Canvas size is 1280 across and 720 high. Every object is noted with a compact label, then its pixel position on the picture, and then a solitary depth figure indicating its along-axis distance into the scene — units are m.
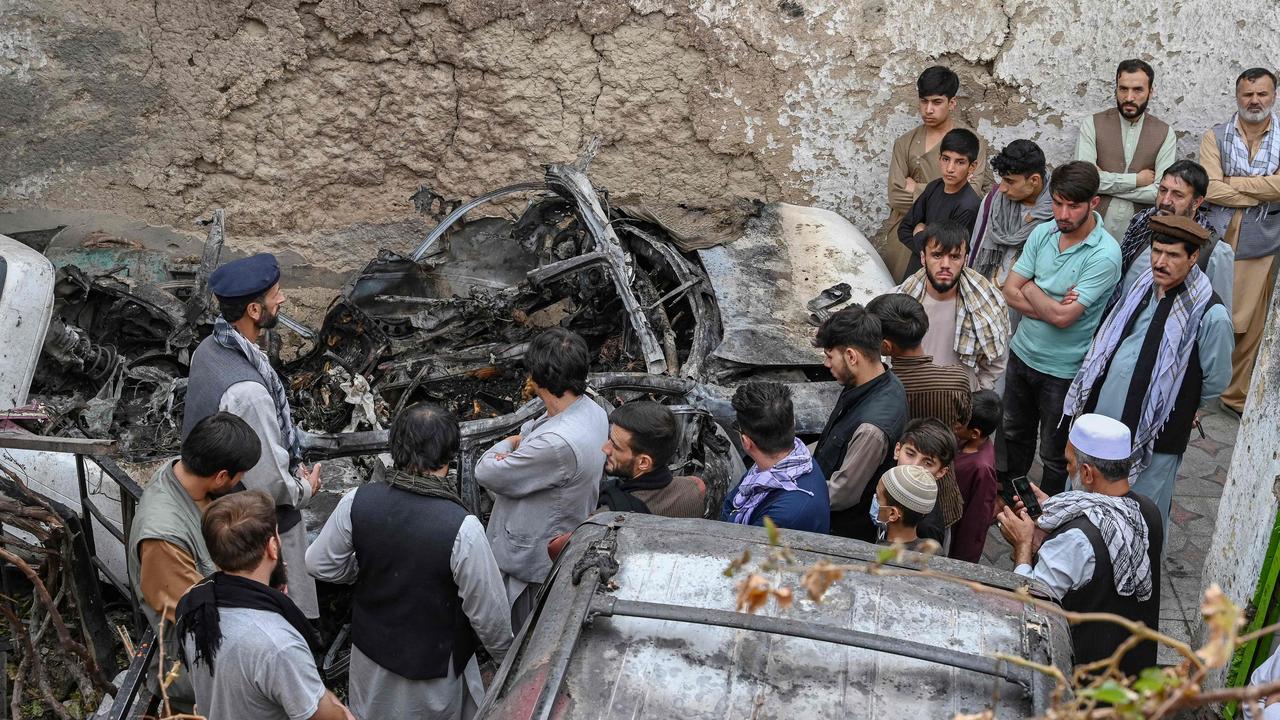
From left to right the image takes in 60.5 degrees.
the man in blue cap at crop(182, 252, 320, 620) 3.91
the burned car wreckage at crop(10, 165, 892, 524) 4.98
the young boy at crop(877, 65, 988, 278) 6.80
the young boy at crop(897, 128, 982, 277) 6.04
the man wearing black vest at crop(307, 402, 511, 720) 3.32
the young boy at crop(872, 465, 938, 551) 3.40
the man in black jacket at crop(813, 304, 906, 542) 4.04
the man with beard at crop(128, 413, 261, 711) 3.37
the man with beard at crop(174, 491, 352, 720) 2.88
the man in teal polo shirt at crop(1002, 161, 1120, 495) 5.08
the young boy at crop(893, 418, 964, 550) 3.76
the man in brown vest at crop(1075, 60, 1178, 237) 6.42
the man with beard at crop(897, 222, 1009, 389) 4.96
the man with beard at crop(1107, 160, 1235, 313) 4.80
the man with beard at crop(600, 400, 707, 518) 3.67
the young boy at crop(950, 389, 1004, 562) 4.25
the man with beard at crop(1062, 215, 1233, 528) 4.46
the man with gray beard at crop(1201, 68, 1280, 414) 6.42
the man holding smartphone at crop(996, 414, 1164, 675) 3.39
